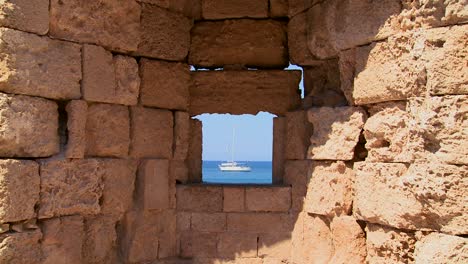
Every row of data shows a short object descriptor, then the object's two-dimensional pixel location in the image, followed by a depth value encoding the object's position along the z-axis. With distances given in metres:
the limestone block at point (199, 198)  5.98
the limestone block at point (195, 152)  6.27
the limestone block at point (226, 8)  6.33
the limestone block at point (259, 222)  5.91
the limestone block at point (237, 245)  5.93
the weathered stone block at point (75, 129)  4.86
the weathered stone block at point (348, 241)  4.96
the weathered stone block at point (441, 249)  3.86
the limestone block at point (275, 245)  5.87
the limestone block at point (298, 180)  5.76
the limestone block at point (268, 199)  5.91
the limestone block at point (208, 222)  5.99
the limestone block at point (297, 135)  5.86
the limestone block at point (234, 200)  5.98
